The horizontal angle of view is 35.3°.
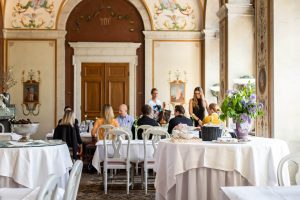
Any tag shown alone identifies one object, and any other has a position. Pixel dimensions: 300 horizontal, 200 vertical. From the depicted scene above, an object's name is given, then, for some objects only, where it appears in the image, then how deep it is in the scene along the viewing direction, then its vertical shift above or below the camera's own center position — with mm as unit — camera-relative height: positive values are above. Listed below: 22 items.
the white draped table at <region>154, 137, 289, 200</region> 4941 -647
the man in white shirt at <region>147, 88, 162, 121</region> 11031 +1
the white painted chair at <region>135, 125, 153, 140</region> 8203 -382
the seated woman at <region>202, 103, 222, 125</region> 5655 -179
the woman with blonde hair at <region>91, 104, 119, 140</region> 8492 -270
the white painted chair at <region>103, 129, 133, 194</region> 7270 -841
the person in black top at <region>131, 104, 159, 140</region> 8469 -251
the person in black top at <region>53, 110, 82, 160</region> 7844 -434
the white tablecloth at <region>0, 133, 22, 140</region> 7779 -531
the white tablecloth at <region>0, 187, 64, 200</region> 2693 -523
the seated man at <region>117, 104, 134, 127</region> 9375 -261
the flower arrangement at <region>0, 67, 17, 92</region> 12914 +686
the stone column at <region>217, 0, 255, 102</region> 9484 +1330
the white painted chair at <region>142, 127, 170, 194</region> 7112 -605
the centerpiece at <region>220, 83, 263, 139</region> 5230 -16
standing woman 9688 -41
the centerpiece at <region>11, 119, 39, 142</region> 5609 -276
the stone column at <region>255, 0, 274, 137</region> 7230 +638
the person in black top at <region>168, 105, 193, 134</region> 7832 -234
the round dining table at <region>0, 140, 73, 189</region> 5453 -679
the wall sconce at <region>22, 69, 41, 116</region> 13234 +309
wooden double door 13562 +547
